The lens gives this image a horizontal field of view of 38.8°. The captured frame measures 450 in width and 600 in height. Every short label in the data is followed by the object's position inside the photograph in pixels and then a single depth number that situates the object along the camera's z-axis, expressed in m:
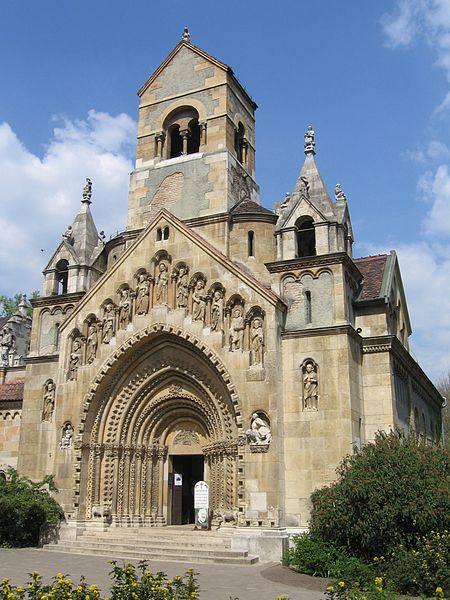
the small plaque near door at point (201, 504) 21.67
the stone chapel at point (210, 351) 20.14
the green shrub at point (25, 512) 21.59
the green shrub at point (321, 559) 15.37
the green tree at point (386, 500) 15.66
